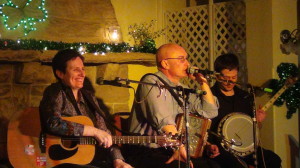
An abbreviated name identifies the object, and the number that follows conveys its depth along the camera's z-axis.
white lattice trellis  5.84
